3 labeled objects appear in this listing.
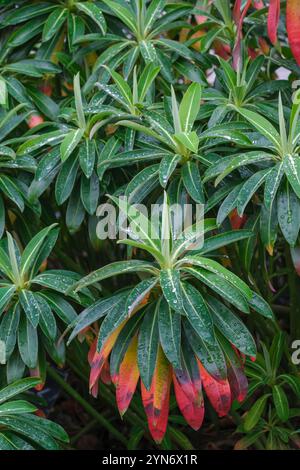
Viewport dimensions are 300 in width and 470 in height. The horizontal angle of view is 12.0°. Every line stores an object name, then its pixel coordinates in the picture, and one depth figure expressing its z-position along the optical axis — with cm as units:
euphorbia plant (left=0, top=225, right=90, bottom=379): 142
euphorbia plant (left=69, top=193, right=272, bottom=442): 135
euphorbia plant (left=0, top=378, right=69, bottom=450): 139
